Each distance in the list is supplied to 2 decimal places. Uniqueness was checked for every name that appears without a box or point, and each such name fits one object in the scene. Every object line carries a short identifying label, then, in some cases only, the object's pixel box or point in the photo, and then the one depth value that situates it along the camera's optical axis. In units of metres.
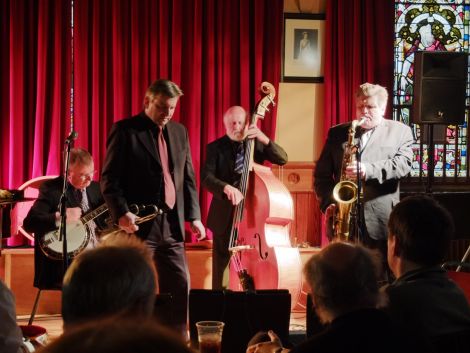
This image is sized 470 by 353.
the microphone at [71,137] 3.61
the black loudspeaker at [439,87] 5.37
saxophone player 3.98
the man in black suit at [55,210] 4.27
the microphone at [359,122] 4.07
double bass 4.21
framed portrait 5.95
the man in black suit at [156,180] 3.59
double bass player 4.46
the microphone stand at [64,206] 3.57
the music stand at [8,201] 3.69
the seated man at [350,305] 1.44
